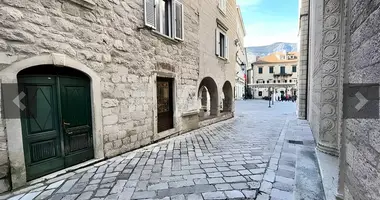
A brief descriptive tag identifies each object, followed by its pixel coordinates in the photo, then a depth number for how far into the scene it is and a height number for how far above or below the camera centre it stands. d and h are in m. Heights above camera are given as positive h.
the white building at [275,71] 39.97 +4.25
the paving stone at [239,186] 2.75 -1.37
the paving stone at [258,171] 3.27 -1.38
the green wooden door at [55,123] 3.02 -0.52
